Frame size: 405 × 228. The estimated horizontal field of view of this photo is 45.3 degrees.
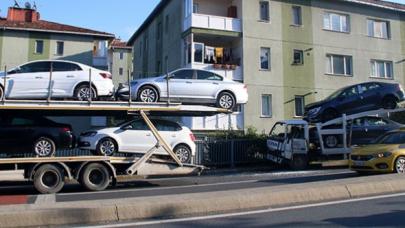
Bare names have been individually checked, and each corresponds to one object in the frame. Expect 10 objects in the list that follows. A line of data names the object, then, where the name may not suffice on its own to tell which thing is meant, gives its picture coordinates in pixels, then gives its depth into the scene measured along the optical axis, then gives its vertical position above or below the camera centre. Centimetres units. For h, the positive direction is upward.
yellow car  1445 -2
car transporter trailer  1301 -11
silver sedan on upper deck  1476 +214
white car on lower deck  1472 +60
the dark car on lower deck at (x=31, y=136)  1352 +62
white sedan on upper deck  1343 +218
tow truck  2066 +62
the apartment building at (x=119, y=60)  5969 +1219
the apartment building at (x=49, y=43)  3344 +800
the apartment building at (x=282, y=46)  2794 +701
